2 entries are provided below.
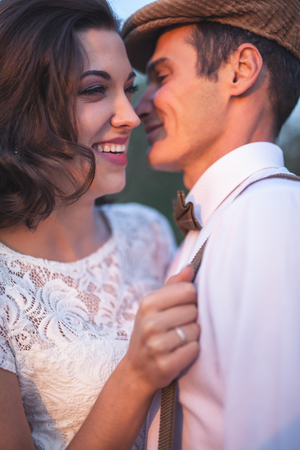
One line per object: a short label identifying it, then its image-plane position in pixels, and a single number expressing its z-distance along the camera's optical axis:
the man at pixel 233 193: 0.72
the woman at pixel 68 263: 0.79
